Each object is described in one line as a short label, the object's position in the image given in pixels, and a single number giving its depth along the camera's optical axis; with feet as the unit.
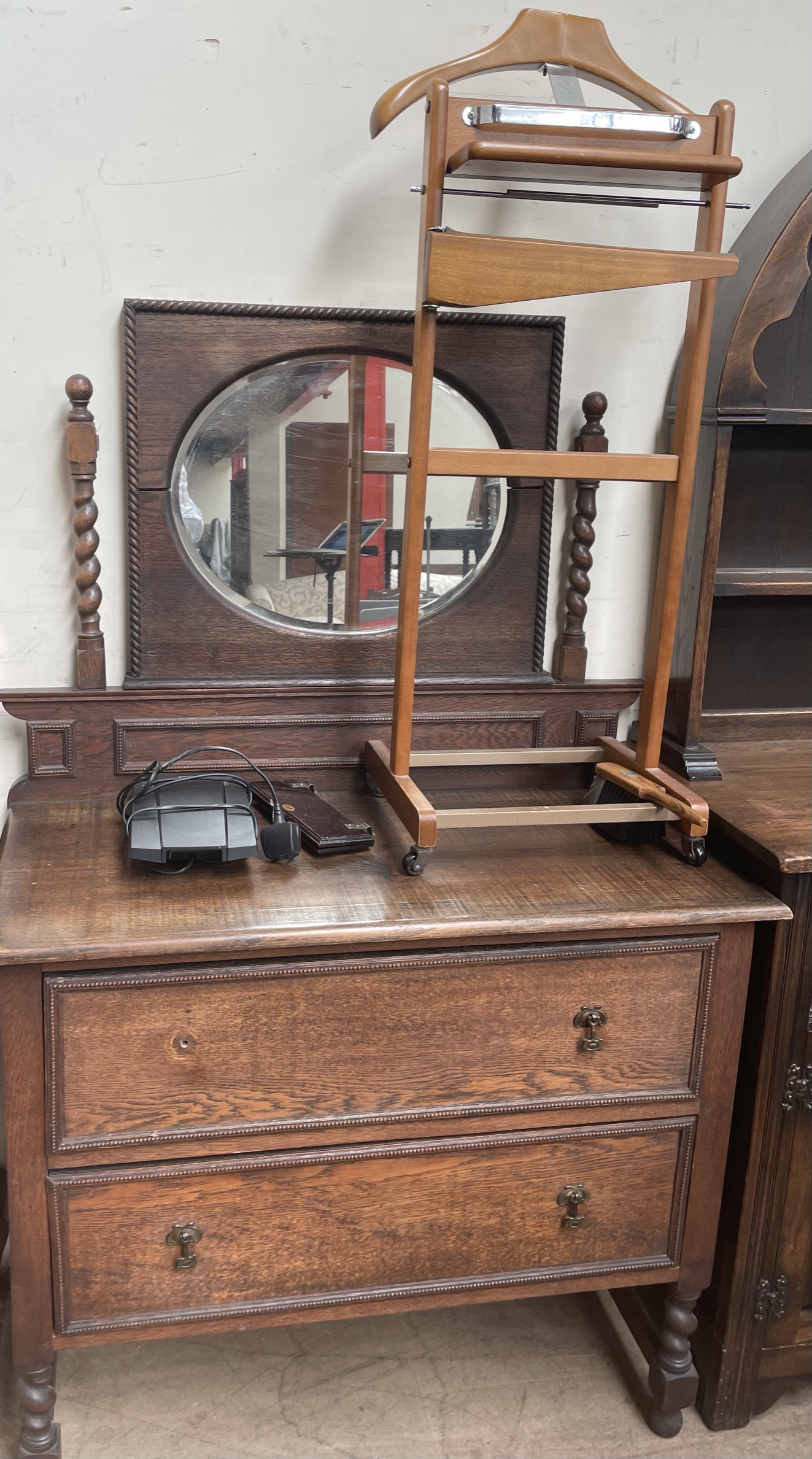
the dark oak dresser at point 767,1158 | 5.81
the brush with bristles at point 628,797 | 6.00
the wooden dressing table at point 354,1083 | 5.14
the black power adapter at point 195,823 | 5.41
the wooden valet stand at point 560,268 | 5.18
